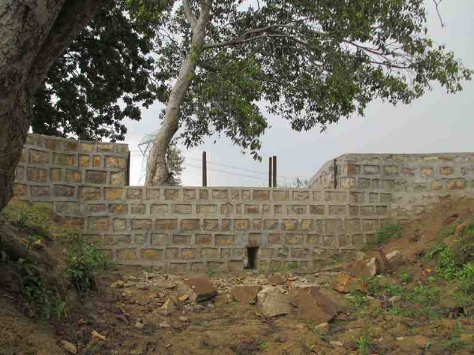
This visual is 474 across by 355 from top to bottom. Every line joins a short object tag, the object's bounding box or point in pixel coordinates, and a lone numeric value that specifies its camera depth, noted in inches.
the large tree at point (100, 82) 465.4
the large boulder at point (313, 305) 214.6
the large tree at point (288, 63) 368.5
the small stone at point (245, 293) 238.5
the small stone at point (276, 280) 270.5
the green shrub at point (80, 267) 201.6
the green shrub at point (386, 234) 312.3
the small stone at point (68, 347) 157.9
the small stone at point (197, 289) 237.3
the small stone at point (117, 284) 242.7
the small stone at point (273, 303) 220.1
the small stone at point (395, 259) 274.8
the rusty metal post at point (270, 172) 350.0
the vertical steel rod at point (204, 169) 351.9
